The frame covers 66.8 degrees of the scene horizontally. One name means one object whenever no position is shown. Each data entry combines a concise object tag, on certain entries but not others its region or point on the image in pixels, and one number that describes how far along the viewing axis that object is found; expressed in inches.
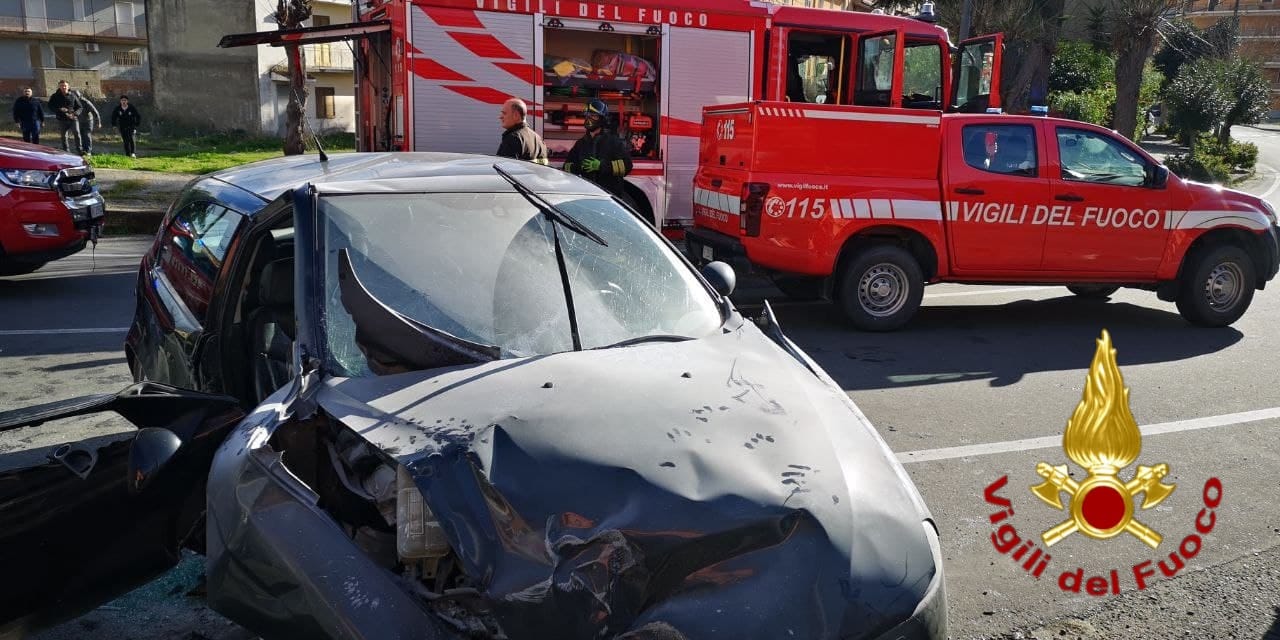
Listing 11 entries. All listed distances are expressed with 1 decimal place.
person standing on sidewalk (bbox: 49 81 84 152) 912.3
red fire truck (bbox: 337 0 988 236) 394.3
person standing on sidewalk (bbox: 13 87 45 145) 953.5
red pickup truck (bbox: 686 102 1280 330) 321.7
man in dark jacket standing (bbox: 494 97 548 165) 346.0
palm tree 948.0
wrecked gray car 89.4
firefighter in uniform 372.5
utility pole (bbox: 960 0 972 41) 599.9
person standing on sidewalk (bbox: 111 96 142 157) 1035.9
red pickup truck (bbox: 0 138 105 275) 330.3
